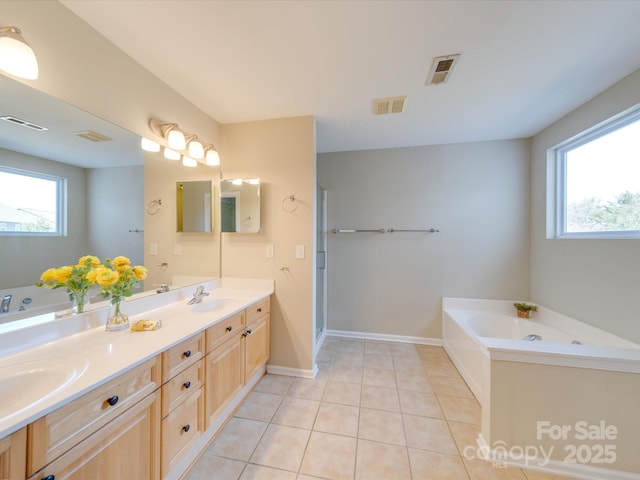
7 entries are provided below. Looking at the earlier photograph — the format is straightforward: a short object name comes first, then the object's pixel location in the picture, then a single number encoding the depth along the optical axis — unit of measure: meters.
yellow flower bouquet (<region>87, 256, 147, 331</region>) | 1.24
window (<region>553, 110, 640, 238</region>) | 1.78
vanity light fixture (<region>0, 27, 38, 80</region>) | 0.98
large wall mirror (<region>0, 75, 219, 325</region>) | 1.12
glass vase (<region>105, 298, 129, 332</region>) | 1.31
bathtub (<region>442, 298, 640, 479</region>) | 1.36
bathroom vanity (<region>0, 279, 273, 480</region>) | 0.73
